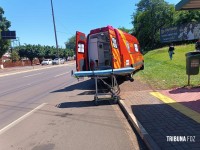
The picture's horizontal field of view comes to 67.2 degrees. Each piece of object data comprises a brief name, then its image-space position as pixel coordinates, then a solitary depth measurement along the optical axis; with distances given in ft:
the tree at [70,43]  296.86
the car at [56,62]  112.71
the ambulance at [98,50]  22.77
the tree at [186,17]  106.04
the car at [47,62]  121.48
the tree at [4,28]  96.79
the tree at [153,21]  116.46
